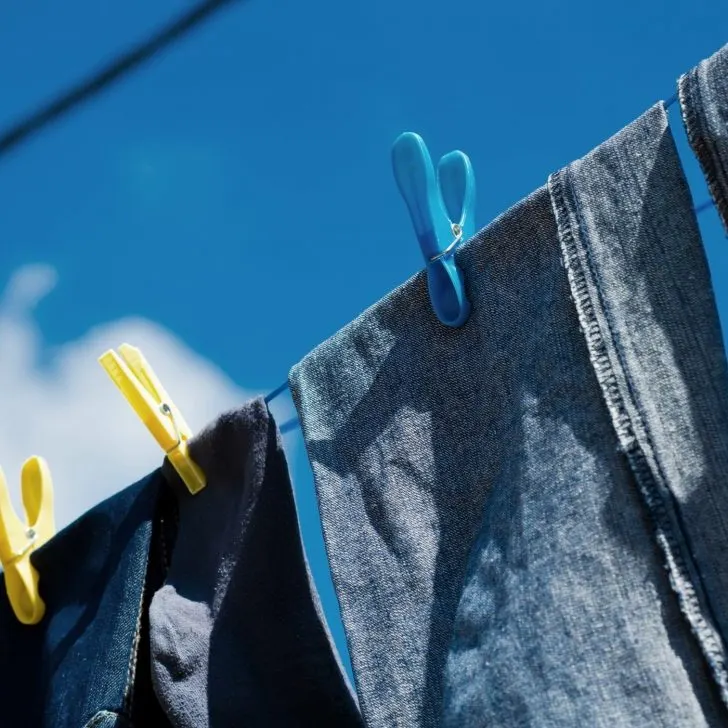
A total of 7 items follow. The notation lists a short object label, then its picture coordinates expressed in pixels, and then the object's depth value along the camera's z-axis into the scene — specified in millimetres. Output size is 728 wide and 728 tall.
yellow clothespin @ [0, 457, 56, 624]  937
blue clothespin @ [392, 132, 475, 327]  803
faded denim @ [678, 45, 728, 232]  724
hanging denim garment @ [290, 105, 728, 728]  709
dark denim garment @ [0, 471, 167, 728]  860
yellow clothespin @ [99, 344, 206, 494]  892
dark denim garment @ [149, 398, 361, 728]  835
